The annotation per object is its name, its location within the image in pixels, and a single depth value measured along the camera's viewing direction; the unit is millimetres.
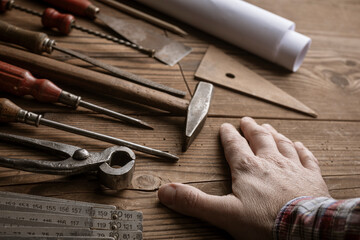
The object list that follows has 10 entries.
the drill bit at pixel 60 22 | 1157
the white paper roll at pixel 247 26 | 1280
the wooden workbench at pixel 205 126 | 778
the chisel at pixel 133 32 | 1241
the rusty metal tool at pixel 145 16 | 1346
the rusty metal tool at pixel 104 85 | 963
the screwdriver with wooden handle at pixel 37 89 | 889
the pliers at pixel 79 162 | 734
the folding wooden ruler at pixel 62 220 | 643
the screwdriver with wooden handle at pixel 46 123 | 827
